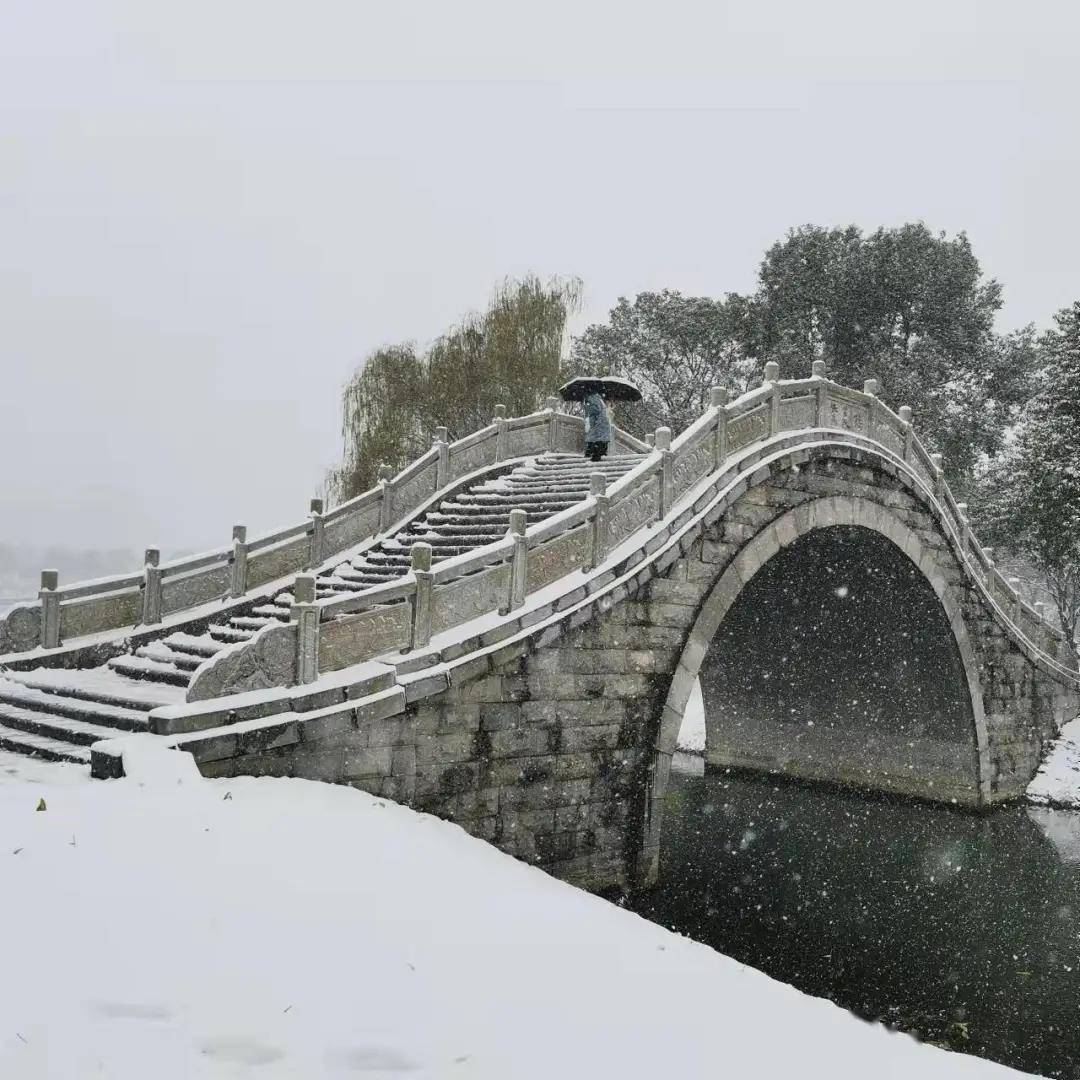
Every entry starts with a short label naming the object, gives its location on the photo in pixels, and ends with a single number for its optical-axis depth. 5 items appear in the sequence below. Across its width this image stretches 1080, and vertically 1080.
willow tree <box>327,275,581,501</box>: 25.77
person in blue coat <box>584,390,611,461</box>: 14.24
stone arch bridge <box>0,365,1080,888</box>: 7.68
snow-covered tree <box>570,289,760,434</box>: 27.53
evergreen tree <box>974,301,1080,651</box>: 19.91
